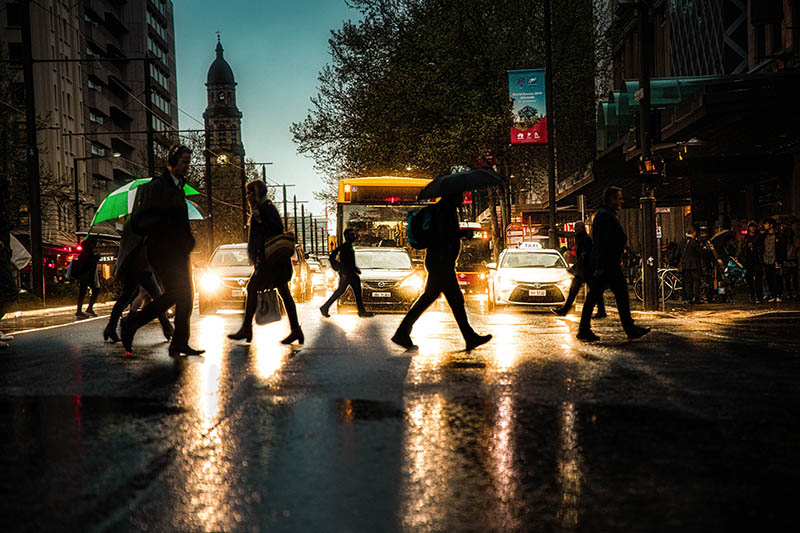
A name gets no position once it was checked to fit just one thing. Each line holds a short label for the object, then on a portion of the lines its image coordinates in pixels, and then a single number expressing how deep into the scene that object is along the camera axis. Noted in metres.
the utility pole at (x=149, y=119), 37.72
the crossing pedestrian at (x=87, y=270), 18.58
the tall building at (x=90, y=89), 59.88
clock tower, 169.25
